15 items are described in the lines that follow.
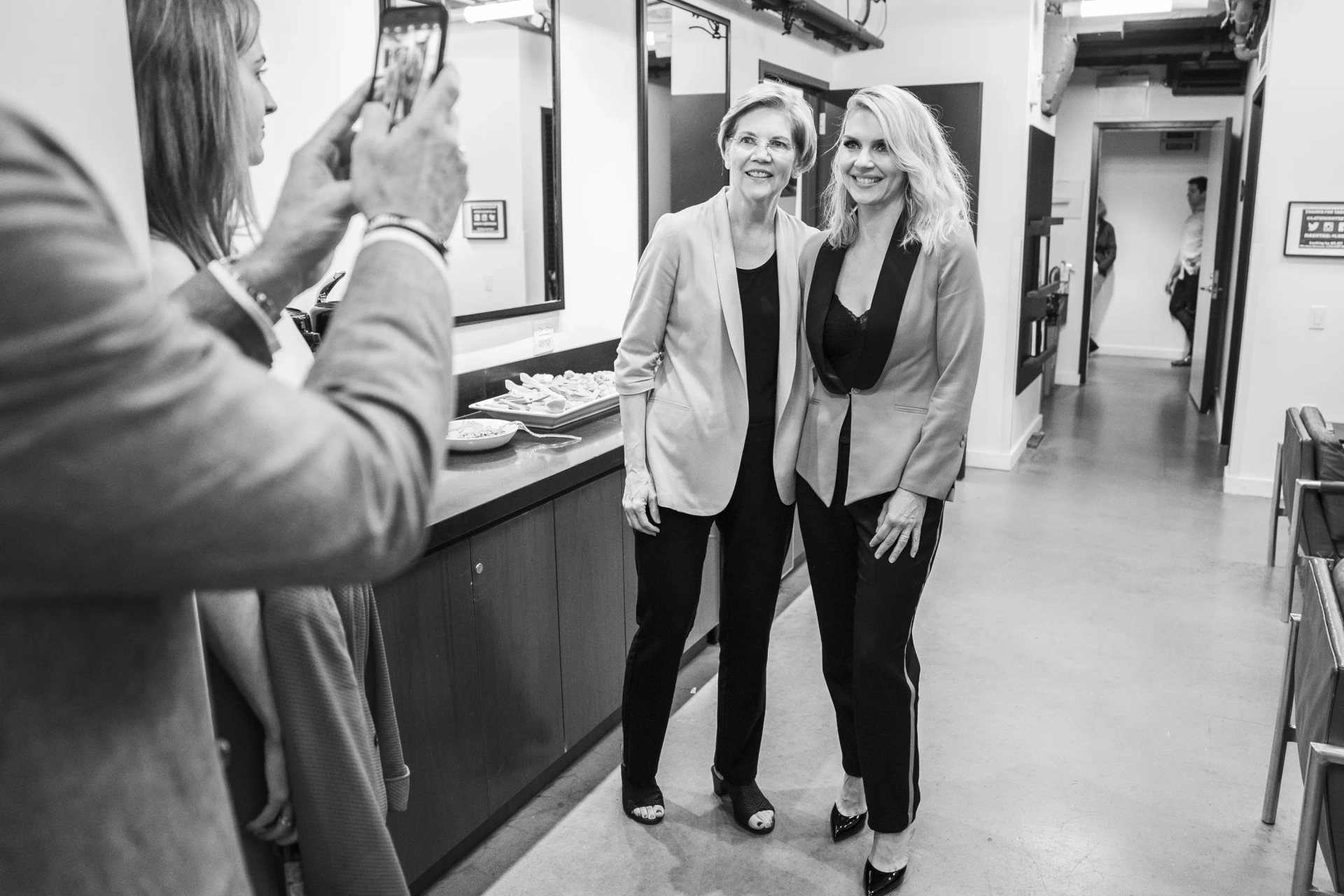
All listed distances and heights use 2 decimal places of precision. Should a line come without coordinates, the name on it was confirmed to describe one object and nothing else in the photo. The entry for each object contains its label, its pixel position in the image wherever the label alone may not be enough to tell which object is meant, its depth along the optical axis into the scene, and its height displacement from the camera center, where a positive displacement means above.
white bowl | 2.71 -0.46
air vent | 10.95 +1.13
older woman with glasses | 2.41 -0.30
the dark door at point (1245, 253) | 6.02 -0.02
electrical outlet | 3.54 -0.28
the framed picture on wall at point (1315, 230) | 5.55 +0.10
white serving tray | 2.99 -0.46
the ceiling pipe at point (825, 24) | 4.82 +1.14
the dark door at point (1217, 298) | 8.00 -0.37
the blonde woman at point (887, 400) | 2.22 -0.31
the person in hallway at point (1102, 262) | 11.17 -0.12
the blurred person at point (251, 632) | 1.20 -0.48
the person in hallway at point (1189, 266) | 10.66 -0.16
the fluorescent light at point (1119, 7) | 5.84 +1.34
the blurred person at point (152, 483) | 0.51 -0.12
